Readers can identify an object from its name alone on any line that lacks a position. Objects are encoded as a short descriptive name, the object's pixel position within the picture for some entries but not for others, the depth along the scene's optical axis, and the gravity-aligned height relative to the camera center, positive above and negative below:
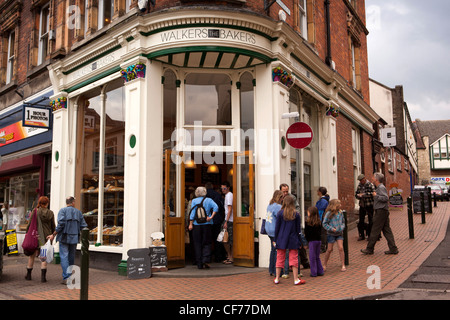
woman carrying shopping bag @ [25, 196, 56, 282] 8.83 -0.53
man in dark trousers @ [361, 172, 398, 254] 9.38 -0.65
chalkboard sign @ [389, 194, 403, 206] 19.62 -0.26
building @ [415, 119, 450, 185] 59.90 +5.43
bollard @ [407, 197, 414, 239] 10.97 -0.66
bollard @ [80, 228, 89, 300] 5.61 -0.94
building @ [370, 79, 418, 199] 29.38 +6.38
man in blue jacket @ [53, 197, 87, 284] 8.37 -0.70
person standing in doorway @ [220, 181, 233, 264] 9.35 -0.60
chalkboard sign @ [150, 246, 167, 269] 8.53 -1.23
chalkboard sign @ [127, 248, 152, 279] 8.32 -1.34
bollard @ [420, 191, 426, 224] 13.52 -0.49
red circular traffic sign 8.44 +1.25
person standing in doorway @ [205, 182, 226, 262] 9.66 -0.52
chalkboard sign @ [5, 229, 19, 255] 12.40 -1.28
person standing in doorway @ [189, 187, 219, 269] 8.98 -0.74
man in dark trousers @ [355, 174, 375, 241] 11.43 -0.20
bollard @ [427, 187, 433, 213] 16.72 -0.24
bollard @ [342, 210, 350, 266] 8.40 -1.01
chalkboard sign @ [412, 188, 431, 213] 17.27 -0.45
